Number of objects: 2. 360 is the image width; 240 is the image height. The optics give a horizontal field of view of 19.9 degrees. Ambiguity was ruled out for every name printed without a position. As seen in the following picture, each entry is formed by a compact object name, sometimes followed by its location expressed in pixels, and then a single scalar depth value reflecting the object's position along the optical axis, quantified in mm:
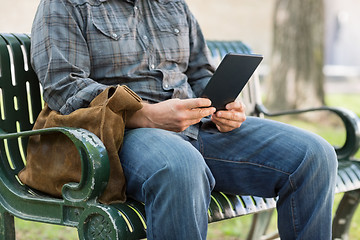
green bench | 3662
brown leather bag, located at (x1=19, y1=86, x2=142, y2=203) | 3781
